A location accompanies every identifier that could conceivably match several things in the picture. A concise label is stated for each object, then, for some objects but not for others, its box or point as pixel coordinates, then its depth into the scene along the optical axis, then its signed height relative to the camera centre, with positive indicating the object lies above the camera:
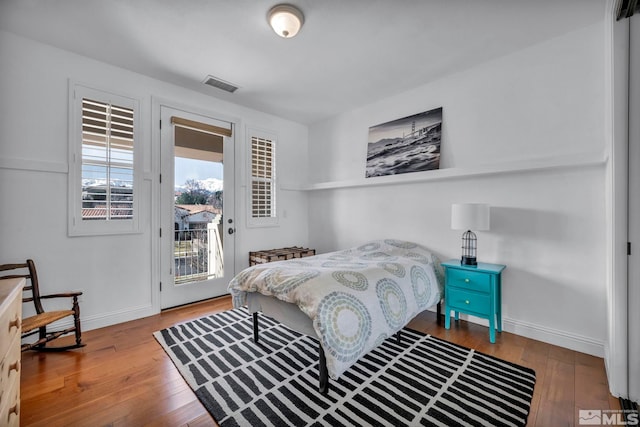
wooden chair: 2.15 -0.81
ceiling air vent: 3.05 +1.52
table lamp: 2.45 -0.03
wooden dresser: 1.06 -0.58
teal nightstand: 2.39 -0.71
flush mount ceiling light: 1.97 +1.46
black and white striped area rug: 1.55 -1.14
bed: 1.68 -0.61
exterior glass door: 3.19 +0.10
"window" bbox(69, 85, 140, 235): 2.59 +0.51
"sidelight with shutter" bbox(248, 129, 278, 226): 4.00 +0.51
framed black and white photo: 3.11 +0.86
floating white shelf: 2.14 +0.43
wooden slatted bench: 3.65 -0.56
